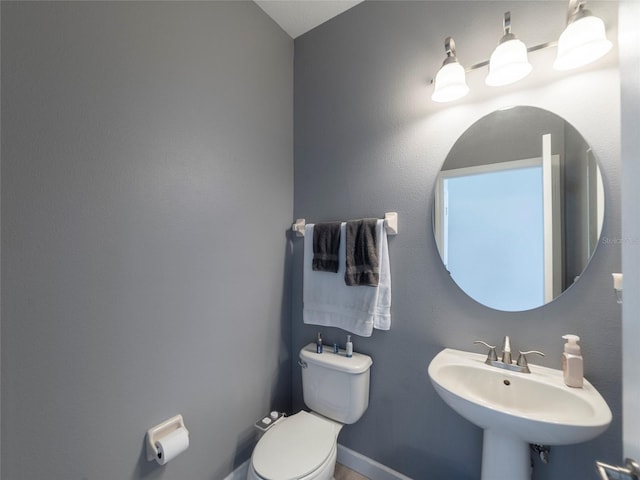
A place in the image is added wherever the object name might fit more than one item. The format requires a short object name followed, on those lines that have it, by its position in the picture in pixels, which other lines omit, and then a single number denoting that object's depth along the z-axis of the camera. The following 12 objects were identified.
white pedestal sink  0.80
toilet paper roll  1.02
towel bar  1.38
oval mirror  1.02
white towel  1.39
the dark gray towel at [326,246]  1.50
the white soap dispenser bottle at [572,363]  0.93
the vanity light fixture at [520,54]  0.89
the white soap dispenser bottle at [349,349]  1.47
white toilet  1.10
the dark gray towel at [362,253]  1.38
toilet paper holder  1.04
